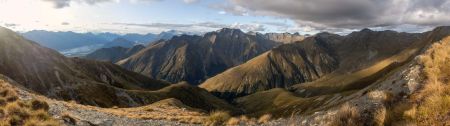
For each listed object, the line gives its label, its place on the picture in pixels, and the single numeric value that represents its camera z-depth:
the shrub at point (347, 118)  16.23
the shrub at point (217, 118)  28.28
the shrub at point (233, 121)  27.65
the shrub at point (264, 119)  29.48
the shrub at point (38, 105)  25.06
